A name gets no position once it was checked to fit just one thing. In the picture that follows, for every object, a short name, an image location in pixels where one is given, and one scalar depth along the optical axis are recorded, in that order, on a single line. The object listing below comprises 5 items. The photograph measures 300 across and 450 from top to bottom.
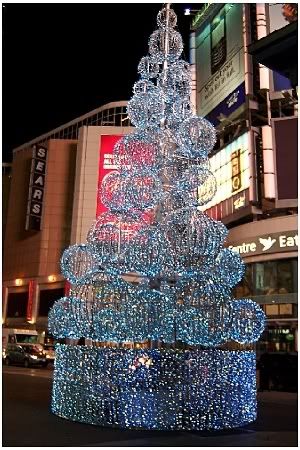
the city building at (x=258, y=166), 20.36
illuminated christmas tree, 6.46
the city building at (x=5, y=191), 42.59
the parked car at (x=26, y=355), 23.81
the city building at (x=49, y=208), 33.09
